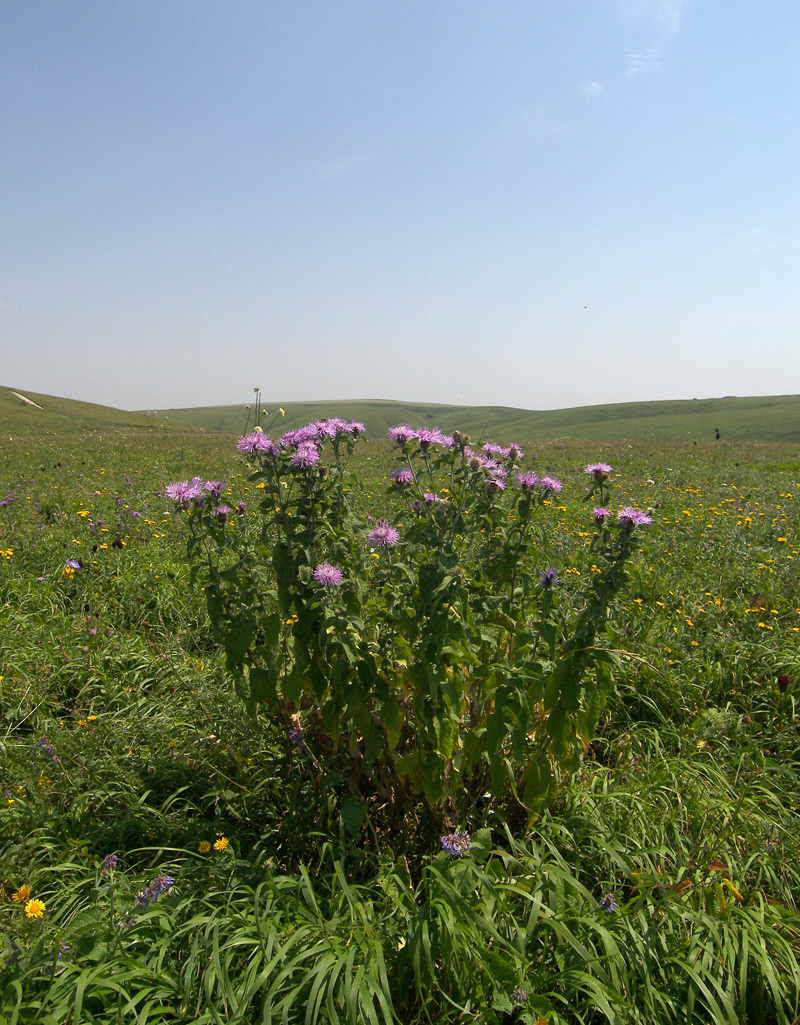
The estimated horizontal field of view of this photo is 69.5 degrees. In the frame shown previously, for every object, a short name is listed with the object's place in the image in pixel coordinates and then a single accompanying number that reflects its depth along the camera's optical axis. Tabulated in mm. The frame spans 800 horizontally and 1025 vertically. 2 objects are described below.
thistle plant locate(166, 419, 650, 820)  2188
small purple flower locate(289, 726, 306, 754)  2537
